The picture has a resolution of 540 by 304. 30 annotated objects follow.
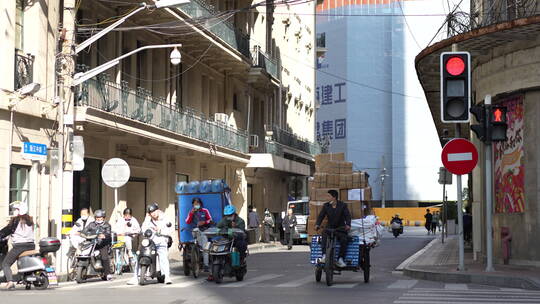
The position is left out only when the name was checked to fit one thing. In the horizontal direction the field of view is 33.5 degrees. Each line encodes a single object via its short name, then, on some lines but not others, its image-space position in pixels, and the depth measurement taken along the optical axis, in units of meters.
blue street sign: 19.33
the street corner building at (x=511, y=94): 18.36
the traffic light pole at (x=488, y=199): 16.89
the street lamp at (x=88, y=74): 20.77
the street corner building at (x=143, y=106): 20.61
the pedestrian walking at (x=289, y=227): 36.38
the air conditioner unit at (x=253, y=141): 41.74
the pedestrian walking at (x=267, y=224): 41.50
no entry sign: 17.29
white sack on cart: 16.92
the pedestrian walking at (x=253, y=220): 38.34
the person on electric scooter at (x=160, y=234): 17.08
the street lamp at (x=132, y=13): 20.48
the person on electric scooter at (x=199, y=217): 20.00
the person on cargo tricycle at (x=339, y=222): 16.12
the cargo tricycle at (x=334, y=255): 15.76
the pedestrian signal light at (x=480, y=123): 17.08
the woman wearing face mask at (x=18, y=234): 16.64
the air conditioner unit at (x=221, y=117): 37.38
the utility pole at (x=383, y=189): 86.69
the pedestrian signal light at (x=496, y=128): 17.03
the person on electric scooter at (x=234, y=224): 18.08
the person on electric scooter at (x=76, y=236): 19.16
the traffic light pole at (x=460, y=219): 17.25
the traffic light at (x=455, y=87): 16.39
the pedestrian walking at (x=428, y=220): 57.97
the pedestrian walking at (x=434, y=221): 59.97
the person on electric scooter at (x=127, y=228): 21.32
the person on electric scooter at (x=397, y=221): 55.50
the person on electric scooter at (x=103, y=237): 18.95
